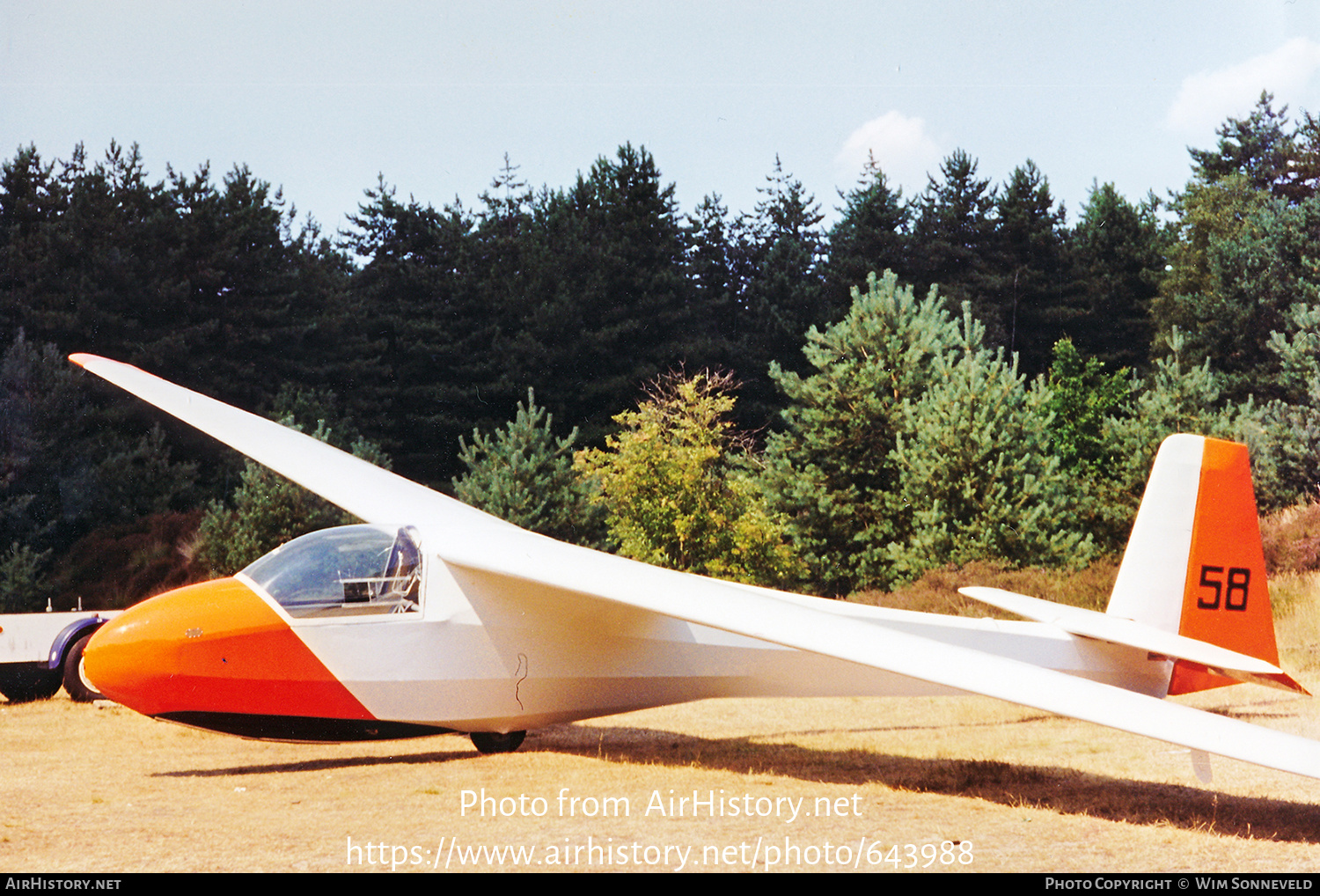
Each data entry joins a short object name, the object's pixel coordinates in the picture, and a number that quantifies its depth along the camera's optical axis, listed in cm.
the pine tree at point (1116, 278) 4747
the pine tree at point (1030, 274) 4756
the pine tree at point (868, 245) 4891
